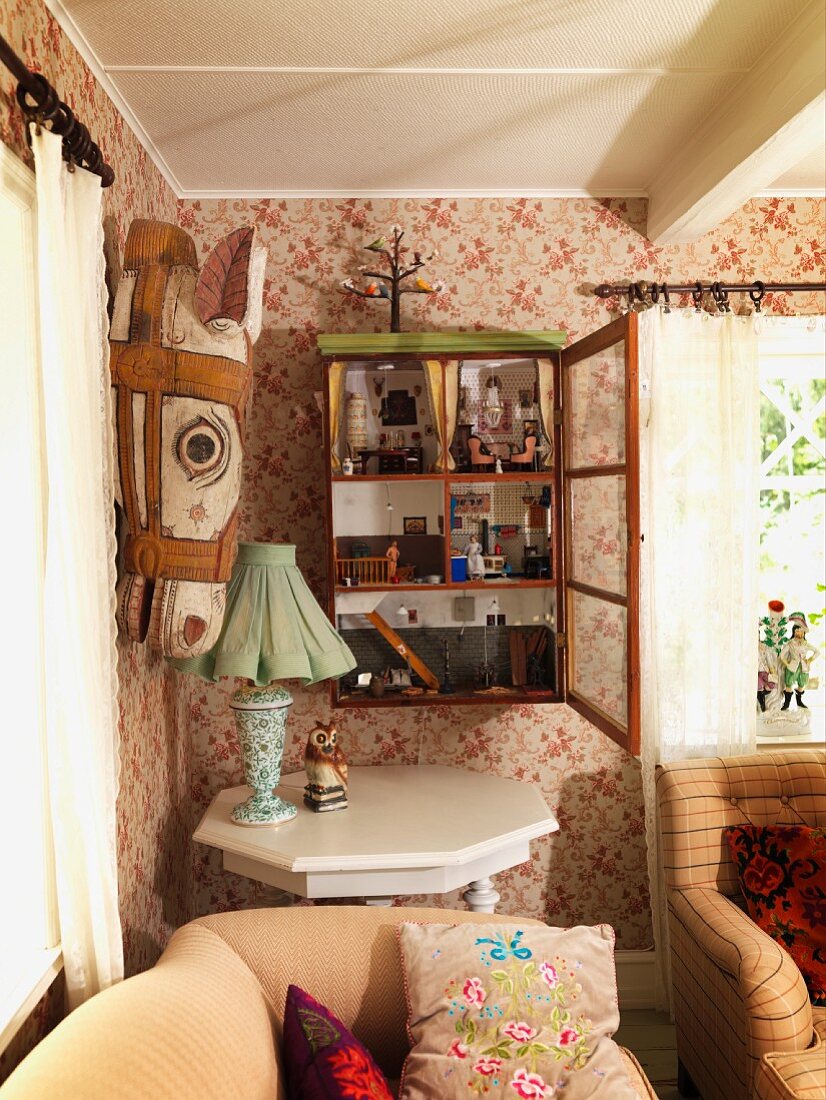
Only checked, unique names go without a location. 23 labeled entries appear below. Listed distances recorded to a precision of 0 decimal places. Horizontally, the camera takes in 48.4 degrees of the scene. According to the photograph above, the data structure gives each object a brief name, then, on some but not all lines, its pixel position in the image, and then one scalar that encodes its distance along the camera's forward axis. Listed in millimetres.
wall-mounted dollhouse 2818
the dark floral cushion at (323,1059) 1554
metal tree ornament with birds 2818
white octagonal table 2258
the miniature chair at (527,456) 2869
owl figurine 2559
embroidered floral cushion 1676
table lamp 2354
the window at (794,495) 3406
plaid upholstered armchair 2047
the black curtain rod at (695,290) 2994
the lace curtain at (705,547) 2992
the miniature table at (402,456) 2861
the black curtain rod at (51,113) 1485
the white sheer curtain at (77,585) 1565
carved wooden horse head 1913
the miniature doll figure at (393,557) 2857
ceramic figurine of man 3145
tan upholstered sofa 1368
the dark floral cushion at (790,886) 2301
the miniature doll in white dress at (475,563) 2881
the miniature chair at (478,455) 2844
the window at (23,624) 1650
